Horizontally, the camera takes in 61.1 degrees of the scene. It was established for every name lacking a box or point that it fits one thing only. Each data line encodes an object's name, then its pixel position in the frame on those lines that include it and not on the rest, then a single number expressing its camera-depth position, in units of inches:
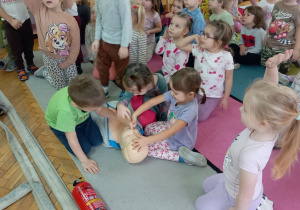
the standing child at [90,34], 102.4
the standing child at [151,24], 108.2
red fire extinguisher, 51.6
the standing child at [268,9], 116.0
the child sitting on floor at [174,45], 80.4
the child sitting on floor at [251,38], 107.9
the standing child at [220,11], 104.2
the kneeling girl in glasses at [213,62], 70.2
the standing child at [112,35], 73.1
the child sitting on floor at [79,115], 53.5
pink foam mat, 57.1
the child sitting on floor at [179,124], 57.9
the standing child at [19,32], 88.4
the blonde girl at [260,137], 35.1
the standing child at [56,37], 74.8
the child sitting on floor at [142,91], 66.3
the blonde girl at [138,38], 87.0
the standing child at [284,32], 93.9
